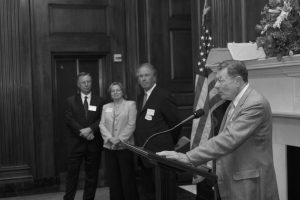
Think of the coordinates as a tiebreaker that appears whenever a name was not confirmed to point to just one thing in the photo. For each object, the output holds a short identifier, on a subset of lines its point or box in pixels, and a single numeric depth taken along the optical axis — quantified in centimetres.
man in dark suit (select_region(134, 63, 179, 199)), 432
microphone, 260
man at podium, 250
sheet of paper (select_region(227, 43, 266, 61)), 368
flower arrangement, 315
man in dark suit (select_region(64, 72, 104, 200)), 505
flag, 387
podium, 210
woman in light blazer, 479
